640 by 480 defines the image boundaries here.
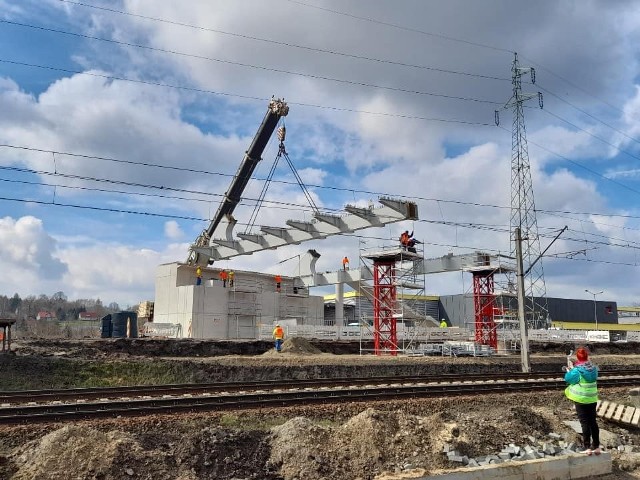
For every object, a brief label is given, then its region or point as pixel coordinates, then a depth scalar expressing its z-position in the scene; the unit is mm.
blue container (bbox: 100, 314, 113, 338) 38125
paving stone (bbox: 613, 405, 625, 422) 12631
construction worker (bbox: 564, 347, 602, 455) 9375
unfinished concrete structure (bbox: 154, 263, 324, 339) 39125
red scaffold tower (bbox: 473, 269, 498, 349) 37625
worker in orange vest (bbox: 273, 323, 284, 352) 29969
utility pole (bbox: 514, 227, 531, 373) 22516
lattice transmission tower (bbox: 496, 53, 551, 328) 47906
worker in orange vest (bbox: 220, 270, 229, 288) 42000
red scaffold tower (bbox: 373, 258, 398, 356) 33344
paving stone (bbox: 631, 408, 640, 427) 12373
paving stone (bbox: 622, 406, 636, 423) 12523
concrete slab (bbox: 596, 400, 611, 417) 12885
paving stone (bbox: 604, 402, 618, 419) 12727
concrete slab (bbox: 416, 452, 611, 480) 7754
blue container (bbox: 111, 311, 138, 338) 38475
